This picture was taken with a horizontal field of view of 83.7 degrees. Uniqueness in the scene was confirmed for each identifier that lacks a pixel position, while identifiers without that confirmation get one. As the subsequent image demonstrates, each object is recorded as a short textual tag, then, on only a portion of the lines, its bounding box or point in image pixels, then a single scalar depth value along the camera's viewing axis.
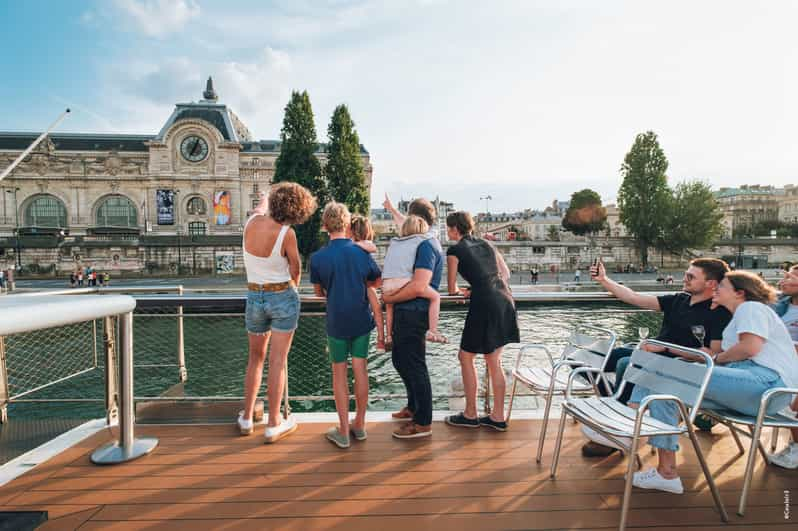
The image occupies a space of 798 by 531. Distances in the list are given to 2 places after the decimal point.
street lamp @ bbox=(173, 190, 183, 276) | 38.97
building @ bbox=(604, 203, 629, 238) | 97.38
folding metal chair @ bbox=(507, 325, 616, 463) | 3.22
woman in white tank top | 3.13
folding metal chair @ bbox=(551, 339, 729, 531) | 2.24
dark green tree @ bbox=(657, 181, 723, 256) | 41.00
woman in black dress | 3.33
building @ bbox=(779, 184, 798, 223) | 90.96
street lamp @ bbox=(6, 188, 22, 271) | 36.65
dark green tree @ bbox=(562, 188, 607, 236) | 62.94
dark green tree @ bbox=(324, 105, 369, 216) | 35.34
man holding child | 3.14
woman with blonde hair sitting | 2.49
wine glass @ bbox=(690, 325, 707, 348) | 2.87
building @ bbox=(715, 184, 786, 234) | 91.25
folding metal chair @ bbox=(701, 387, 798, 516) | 2.36
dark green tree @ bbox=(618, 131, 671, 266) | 42.09
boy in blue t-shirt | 3.09
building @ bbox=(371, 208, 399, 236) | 105.31
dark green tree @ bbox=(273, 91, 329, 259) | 34.34
